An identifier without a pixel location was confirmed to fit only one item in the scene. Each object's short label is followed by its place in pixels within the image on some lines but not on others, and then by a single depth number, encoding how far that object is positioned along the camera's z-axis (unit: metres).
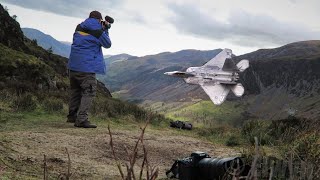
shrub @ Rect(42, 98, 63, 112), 12.10
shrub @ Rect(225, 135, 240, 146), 10.17
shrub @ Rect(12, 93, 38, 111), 11.47
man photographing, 9.52
